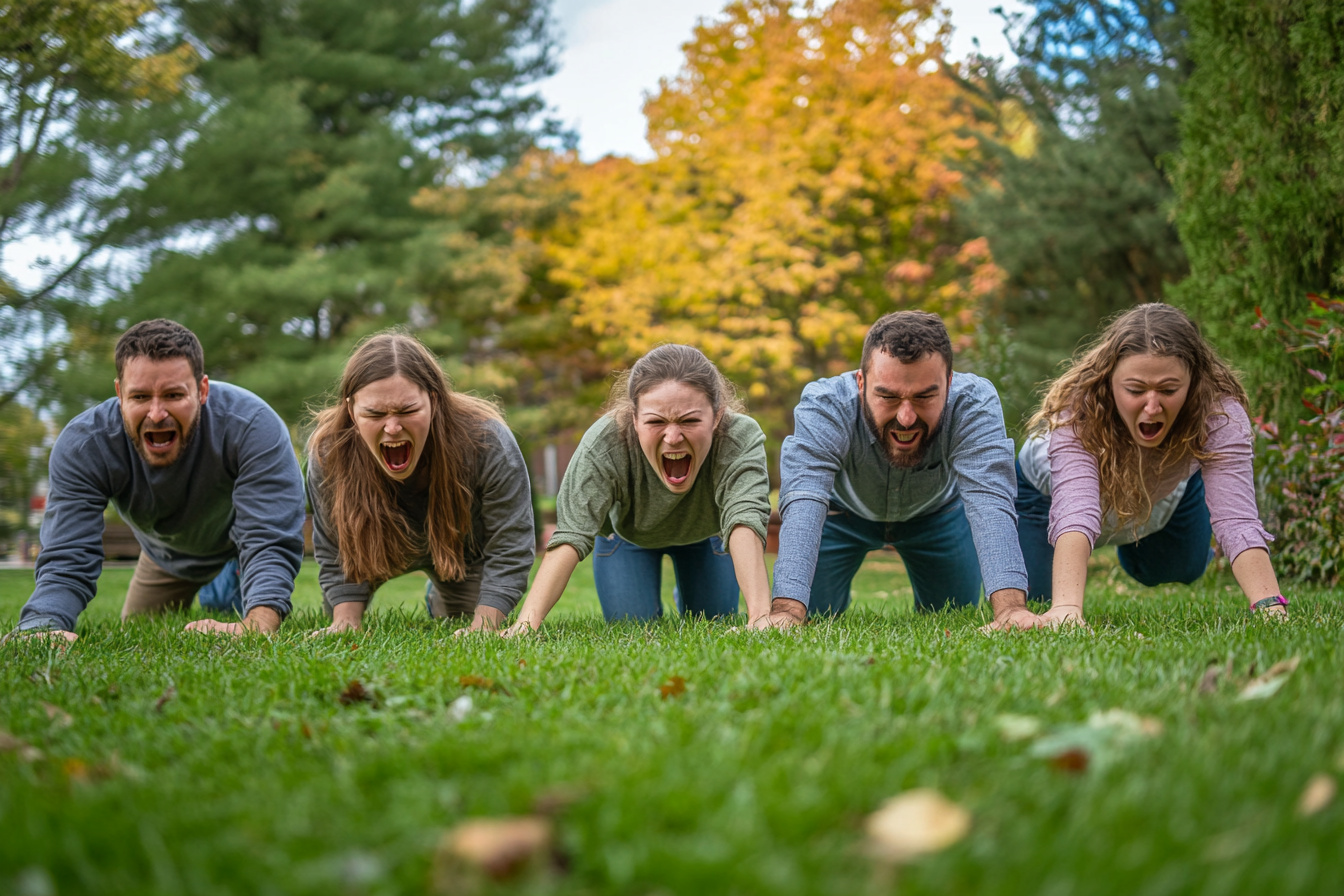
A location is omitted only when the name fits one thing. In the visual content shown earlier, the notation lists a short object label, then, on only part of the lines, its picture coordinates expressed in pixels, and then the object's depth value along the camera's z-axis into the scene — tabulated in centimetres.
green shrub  543
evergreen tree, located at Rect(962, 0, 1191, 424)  1124
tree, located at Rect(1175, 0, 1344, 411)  622
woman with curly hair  403
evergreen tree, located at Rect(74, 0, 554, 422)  1390
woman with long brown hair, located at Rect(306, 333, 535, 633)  462
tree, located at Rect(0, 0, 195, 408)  1141
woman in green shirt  418
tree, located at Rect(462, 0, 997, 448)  1416
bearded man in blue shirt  404
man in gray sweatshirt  457
